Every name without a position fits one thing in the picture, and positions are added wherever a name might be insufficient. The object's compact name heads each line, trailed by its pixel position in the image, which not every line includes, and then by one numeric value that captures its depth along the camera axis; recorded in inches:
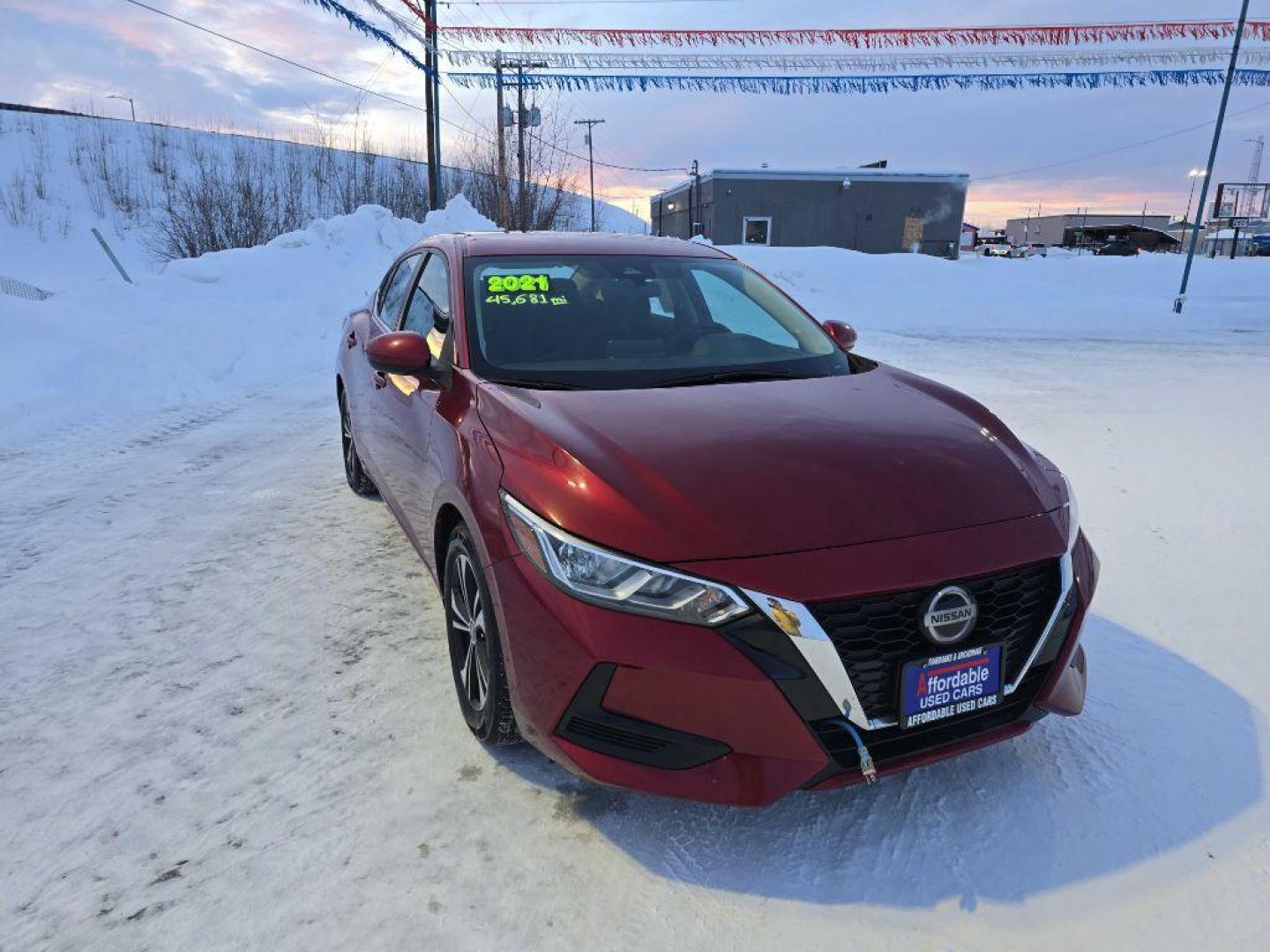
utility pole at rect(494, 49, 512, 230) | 961.5
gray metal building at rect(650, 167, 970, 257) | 1669.5
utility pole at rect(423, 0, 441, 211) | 698.2
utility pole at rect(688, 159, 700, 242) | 1866.6
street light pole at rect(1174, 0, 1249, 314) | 590.6
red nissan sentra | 70.9
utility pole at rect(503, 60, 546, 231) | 1007.6
